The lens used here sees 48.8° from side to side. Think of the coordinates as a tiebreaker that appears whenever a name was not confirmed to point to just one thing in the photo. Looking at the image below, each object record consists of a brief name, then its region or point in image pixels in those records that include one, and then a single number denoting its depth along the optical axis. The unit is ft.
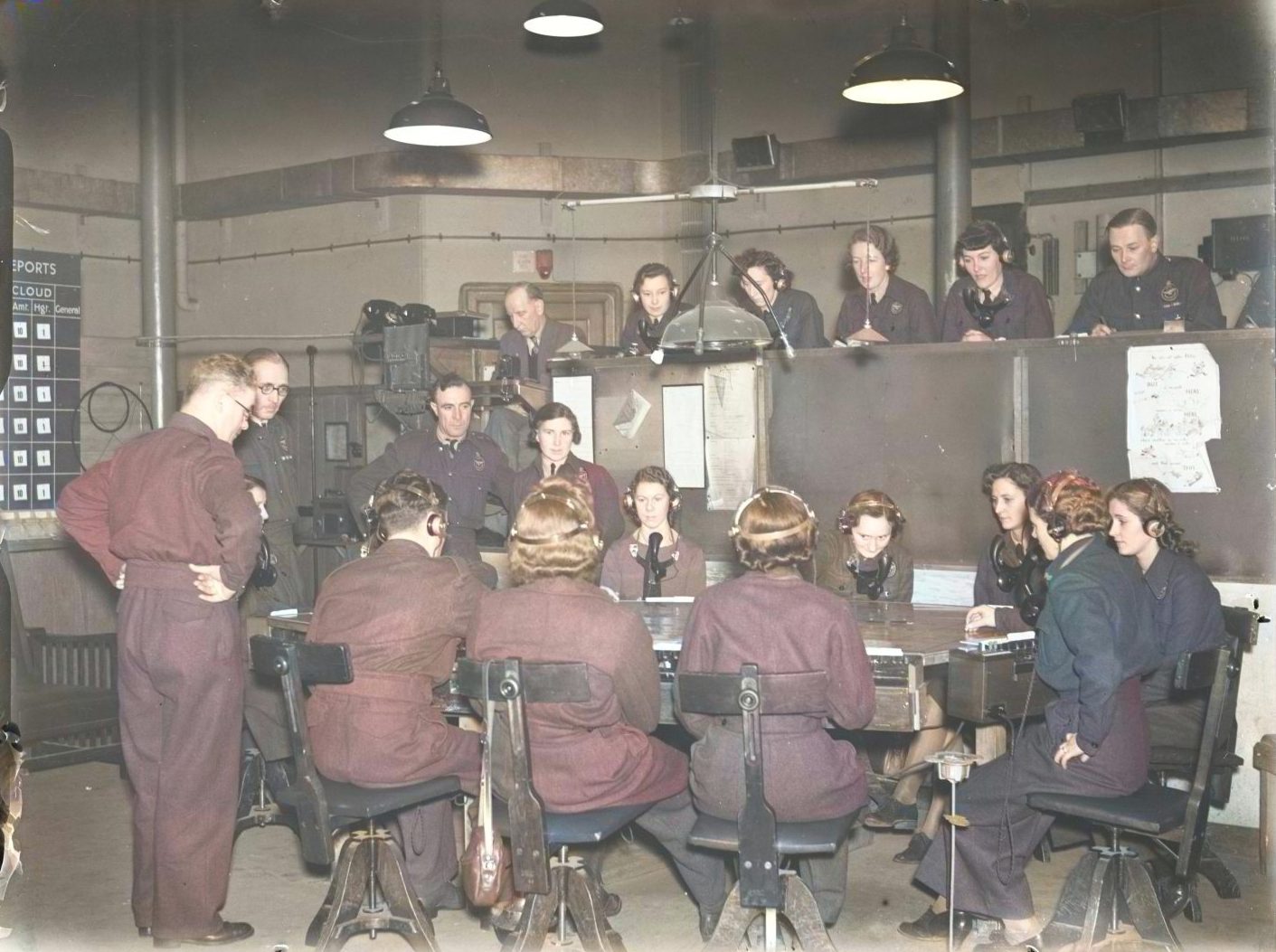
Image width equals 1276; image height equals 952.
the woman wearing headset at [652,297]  21.85
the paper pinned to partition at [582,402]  23.09
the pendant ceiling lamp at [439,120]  25.84
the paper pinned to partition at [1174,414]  17.89
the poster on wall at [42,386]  31.07
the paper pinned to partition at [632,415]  22.50
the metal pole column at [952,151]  31.42
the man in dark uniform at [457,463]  21.04
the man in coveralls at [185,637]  13.74
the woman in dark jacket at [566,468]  19.97
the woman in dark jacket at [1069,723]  12.82
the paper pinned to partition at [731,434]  21.50
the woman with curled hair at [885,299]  21.07
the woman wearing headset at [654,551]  18.28
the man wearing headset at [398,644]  13.20
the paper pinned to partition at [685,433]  21.91
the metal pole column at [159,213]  38.58
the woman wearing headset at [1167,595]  15.47
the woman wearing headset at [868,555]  17.08
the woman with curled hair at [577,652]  12.23
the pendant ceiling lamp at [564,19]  25.63
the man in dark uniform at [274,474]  20.25
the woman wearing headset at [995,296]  19.53
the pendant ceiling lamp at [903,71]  21.33
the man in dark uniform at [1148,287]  18.97
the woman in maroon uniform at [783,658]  12.03
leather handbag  11.86
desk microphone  18.19
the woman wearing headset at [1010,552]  16.29
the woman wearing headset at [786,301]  21.52
